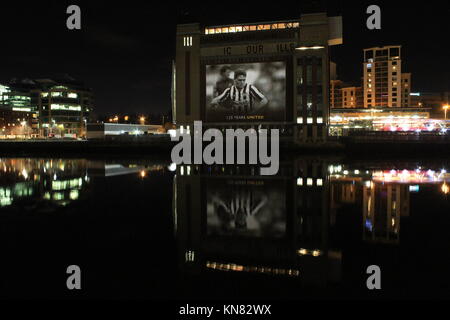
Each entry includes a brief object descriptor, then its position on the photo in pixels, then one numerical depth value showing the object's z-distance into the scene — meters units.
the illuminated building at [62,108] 150.88
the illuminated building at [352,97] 182.12
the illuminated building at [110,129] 87.38
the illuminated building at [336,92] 190.25
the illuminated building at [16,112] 147.88
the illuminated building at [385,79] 171.38
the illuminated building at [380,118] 107.94
